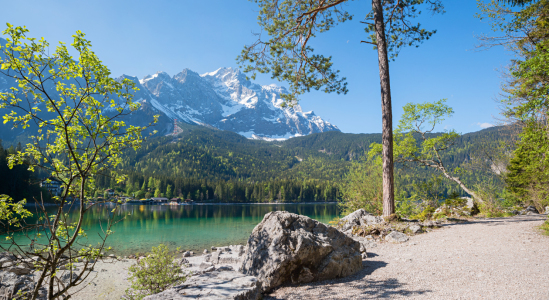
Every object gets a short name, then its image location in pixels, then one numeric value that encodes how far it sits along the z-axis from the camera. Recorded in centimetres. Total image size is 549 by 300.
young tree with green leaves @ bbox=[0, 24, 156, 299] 346
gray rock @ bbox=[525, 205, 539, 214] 1877
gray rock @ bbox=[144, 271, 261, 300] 421
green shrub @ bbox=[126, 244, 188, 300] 607
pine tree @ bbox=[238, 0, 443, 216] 1091
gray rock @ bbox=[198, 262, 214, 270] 1110
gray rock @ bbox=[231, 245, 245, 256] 1191
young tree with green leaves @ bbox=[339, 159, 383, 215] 1895
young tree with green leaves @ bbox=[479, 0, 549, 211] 797
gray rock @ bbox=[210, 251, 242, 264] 1124
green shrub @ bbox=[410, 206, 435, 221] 1376
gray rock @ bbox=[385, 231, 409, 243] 932
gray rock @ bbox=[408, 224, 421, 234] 1009
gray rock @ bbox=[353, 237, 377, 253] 939
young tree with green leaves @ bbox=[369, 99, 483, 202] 1556
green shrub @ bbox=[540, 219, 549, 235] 851
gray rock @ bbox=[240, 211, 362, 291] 588
